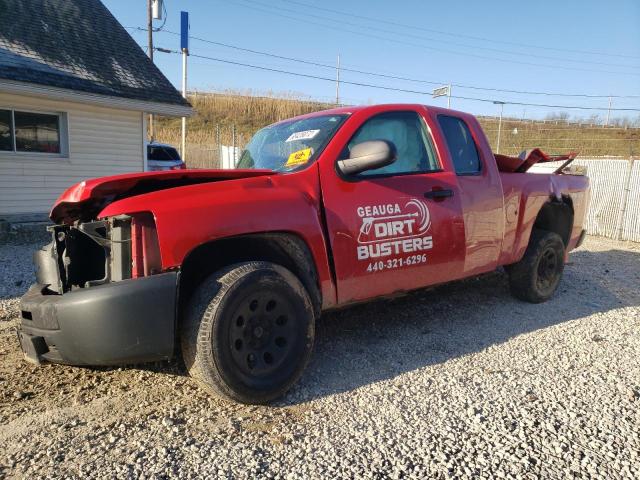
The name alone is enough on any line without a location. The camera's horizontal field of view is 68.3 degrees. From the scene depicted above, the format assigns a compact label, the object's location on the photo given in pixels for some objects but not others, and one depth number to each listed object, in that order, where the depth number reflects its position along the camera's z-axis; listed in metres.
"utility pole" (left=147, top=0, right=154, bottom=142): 21.59
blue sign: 21.89
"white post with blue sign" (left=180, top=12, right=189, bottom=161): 21.81
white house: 9.61
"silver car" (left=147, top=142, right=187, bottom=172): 14.34
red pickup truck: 2.57
